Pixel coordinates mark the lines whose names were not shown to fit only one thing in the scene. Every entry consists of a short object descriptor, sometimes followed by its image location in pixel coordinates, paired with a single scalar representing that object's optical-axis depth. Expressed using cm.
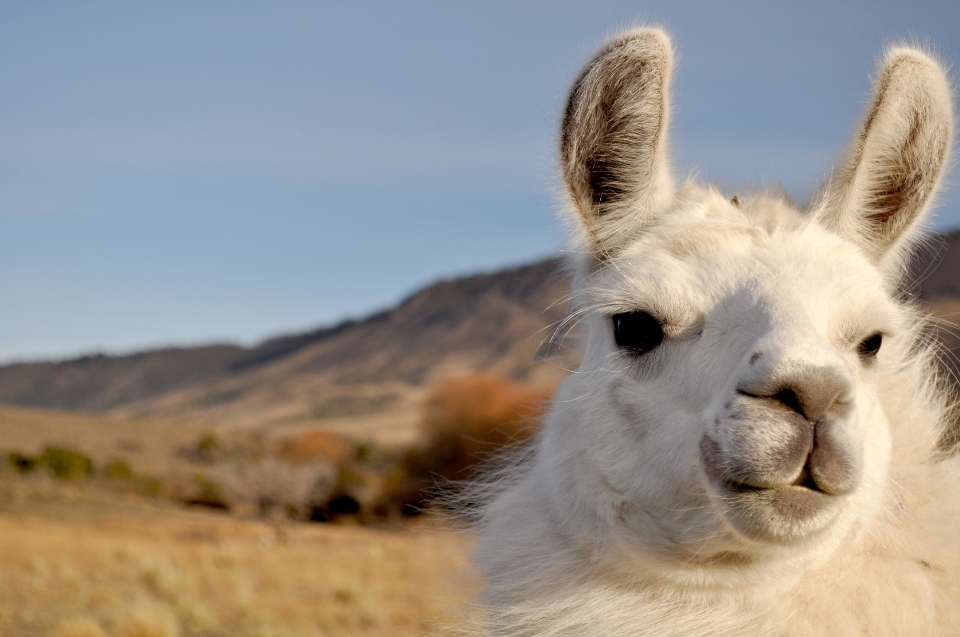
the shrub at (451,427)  4359
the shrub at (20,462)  4141
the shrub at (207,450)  6047
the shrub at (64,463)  4178
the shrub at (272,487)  3803
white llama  219
